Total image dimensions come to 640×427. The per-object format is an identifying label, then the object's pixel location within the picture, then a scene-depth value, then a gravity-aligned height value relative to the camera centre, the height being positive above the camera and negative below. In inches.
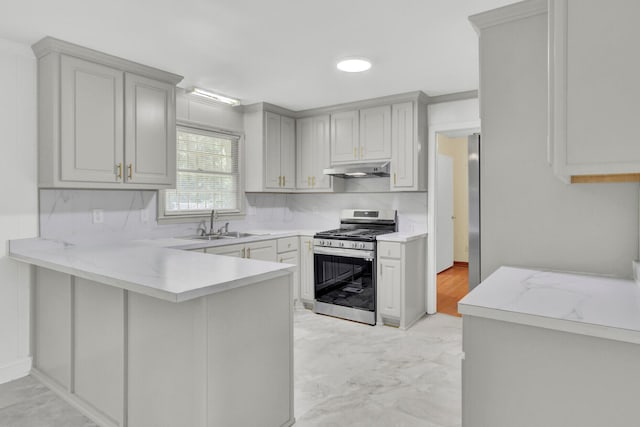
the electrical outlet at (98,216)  122.7 -0.2
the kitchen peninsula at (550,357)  41.3 -17.2
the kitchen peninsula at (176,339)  64.2 -24.0
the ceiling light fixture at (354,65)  115.2 +46.8
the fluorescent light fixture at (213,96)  144.4 +47.4
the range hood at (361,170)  157.2 +18.7
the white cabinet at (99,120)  103.3 +28.5
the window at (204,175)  151.9 +17.3
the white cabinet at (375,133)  158.7 +34.6
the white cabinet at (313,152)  176.7 +29.7
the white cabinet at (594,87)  44.3 +15.2
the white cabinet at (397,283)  143.3 -27.0
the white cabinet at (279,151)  173.2 +30.0
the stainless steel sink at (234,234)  159.5 -8.4
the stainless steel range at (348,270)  149.5 -23.2
